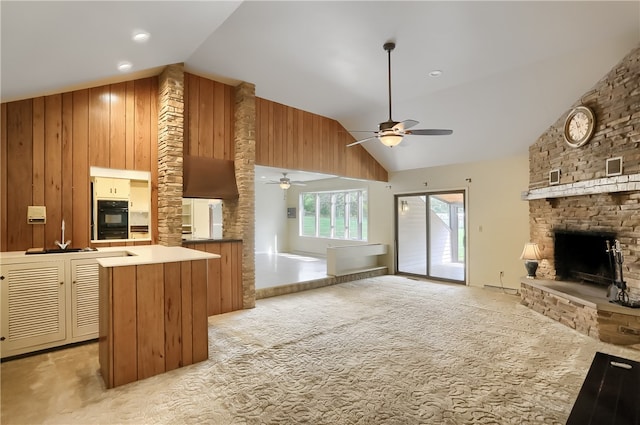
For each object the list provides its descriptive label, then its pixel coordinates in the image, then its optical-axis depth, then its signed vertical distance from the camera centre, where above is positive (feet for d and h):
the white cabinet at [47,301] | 10.42 -2.93
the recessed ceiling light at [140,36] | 9.14 +5.40
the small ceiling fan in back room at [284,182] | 29.68 +3.15
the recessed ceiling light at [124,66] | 11.24 +5.54
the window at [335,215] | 33.22 +0.00
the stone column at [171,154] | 14.02 +2.83
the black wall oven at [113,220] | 13.93 -0.13
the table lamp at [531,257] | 17.49 -2.47
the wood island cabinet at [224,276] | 15.64 -3.10
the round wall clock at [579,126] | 14.35 +4.12
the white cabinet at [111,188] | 14.15 +1.34
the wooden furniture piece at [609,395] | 4.98 -3.23
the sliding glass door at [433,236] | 23.67 -1.75
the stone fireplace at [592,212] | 12.49 +0.02
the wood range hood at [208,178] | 15.19 +1.89
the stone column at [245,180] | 16.56 +1.87
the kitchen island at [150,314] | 9.00 -3.01
